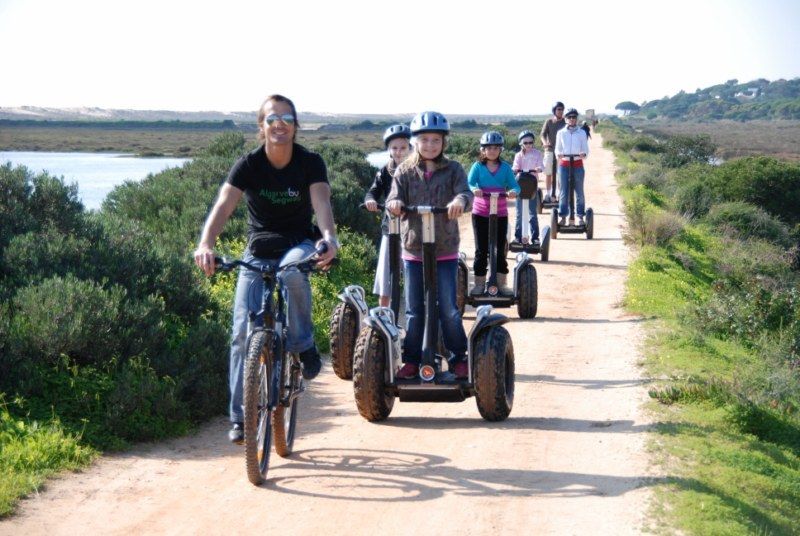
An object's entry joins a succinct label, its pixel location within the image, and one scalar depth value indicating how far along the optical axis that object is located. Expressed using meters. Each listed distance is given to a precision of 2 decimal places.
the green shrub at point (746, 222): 29.66
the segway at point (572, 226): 20.50
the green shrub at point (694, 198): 31.64
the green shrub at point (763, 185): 35.41
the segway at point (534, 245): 17.59
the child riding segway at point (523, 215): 17.60
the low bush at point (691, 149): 58.28
